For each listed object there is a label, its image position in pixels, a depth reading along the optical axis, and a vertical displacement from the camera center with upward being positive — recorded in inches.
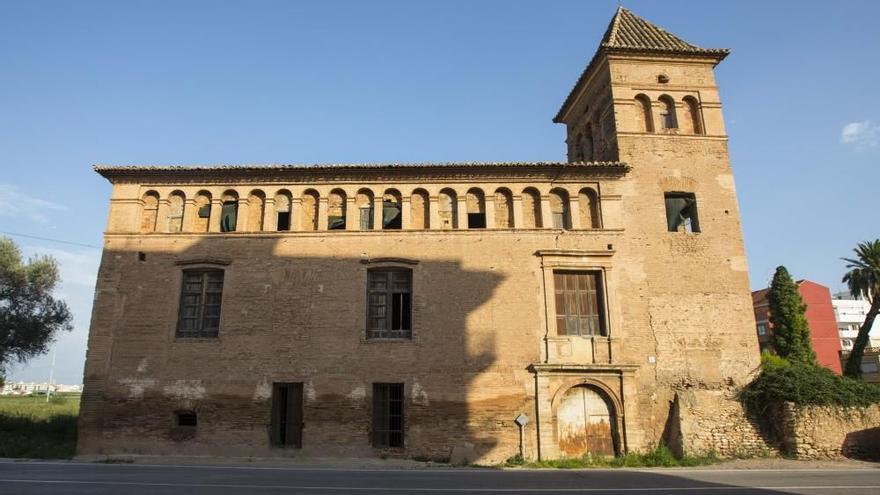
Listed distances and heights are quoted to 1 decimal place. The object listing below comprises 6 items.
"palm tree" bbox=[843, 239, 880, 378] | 1467.0 +311.9
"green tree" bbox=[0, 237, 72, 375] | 1013.2 +171.3
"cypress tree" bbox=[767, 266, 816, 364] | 1136.2 +143.8
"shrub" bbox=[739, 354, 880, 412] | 638.5 +3.5
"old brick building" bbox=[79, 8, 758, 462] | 659.4 +108.6
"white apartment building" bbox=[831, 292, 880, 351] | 2886.3 +386.8
